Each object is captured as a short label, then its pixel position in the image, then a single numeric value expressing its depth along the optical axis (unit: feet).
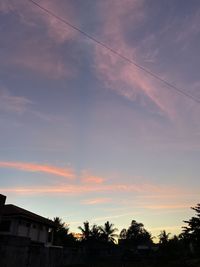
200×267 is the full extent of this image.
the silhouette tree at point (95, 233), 145.53
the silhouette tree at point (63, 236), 133.45
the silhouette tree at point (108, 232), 163.74
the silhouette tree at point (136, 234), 218.34
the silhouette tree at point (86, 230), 143.60
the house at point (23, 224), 78.32
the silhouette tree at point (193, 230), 84.58
